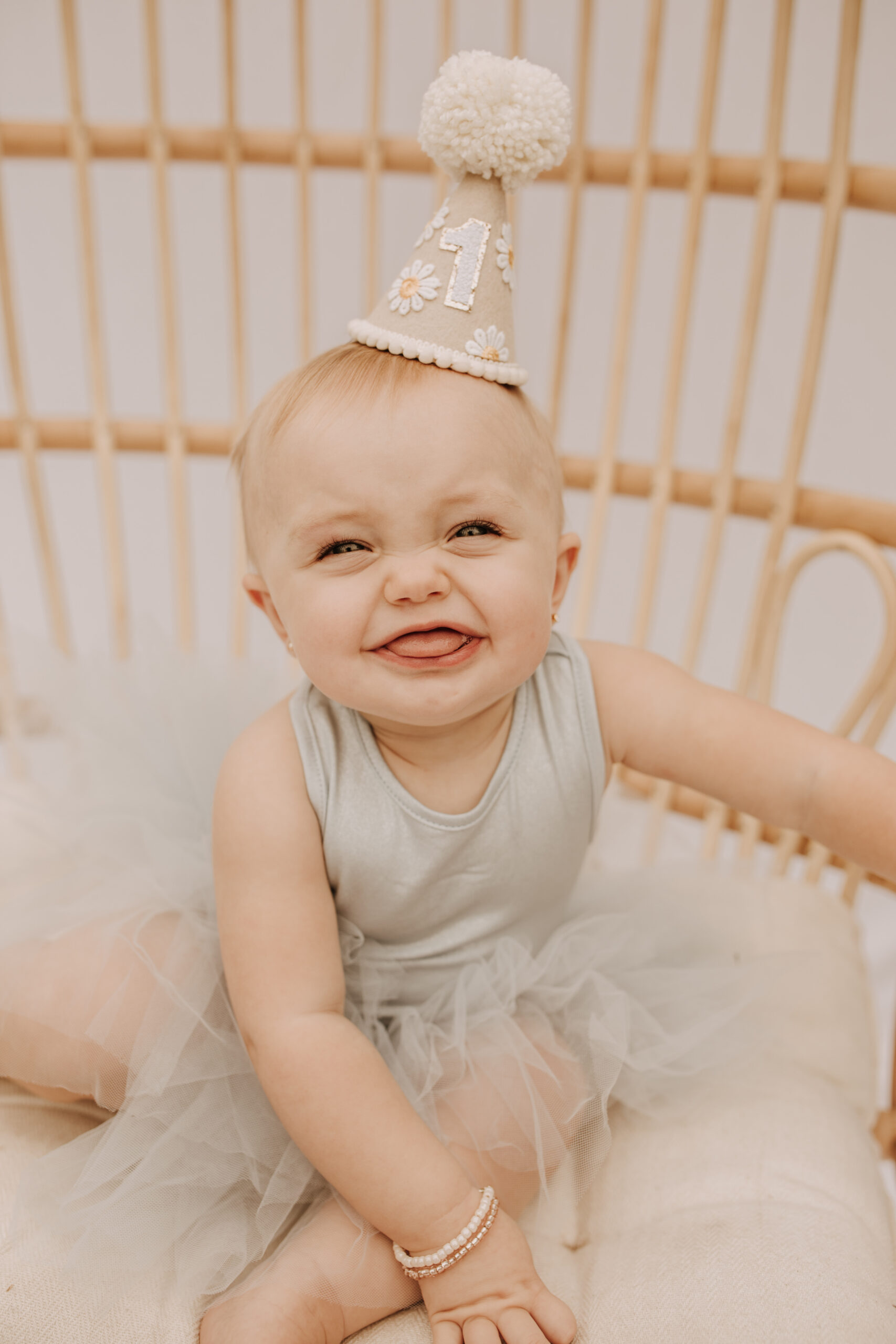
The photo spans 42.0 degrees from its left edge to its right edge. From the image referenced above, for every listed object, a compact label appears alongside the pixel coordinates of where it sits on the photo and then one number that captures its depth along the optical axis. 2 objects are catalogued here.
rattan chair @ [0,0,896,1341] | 1.12
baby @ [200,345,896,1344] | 0.73
